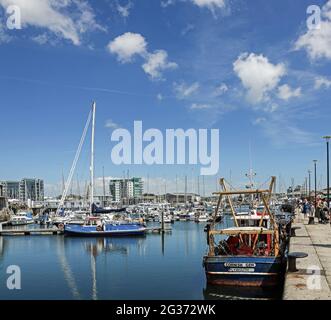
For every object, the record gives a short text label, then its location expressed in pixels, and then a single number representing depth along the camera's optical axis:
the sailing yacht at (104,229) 61.94
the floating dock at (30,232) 64.44
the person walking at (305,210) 58.52
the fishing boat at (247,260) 22.14
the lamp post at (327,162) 50.62
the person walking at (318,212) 46.02
